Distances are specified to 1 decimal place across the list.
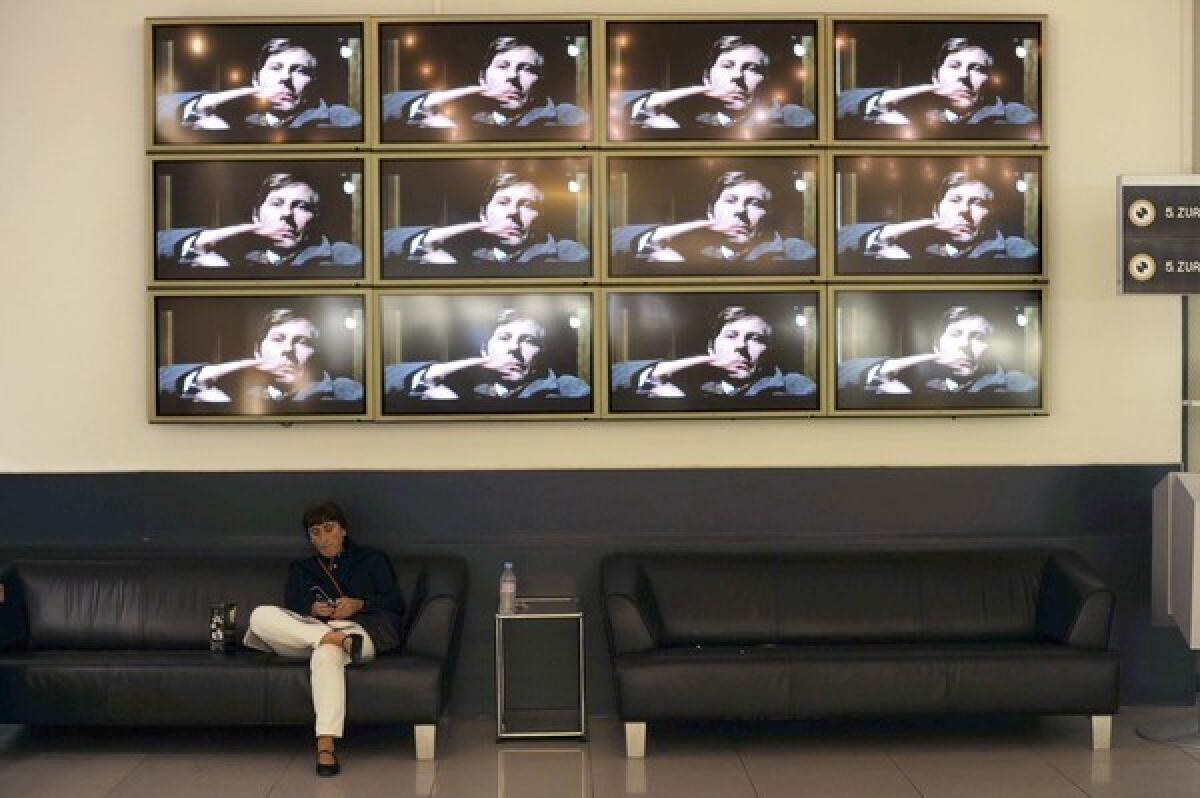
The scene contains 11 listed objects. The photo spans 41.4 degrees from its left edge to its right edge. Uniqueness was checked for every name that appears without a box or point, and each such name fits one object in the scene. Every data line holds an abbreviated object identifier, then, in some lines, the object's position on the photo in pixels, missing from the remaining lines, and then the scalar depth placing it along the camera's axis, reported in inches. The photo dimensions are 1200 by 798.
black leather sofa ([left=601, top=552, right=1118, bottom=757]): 250.8
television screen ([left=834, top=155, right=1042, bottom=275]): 282.0
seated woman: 245.1
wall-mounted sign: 270.4
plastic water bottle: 269.1
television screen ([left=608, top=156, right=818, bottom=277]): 280.8
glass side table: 282.2
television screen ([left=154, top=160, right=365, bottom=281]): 281.1
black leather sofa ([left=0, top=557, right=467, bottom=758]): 249.4
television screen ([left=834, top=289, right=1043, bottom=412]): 282.4
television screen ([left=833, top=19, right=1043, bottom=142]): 281.9
